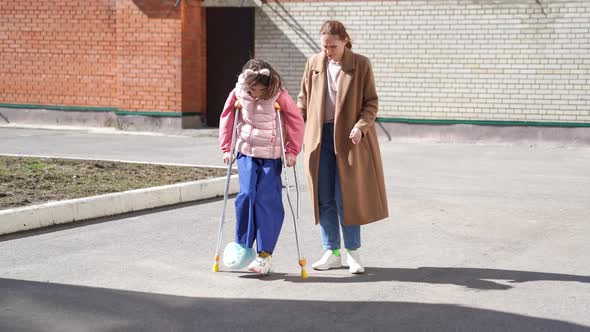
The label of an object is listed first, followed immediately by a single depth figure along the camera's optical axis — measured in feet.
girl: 22.03
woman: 22.25
